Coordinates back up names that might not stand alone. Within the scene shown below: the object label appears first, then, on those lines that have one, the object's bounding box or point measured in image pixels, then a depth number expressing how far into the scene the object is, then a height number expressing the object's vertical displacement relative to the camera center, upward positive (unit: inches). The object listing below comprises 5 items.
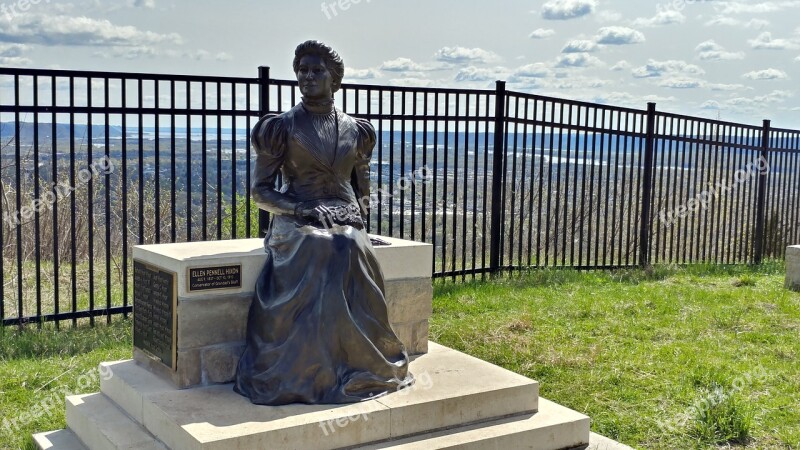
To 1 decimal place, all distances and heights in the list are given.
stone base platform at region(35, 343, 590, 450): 166.6 -53.9
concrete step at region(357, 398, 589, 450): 178.7 -59.0
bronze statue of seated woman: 180.4 -24.5
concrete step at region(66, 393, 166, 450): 175.6 -58.5
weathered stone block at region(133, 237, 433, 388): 187.6 -34.4
